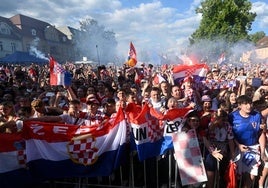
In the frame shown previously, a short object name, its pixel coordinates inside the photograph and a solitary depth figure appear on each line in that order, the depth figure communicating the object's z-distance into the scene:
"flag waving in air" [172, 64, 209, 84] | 6.24
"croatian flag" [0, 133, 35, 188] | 3.14
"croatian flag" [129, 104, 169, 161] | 3.17
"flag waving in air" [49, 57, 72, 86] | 5.35
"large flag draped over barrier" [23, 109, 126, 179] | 3.19
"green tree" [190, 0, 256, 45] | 30.61
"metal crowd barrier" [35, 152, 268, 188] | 3.35
